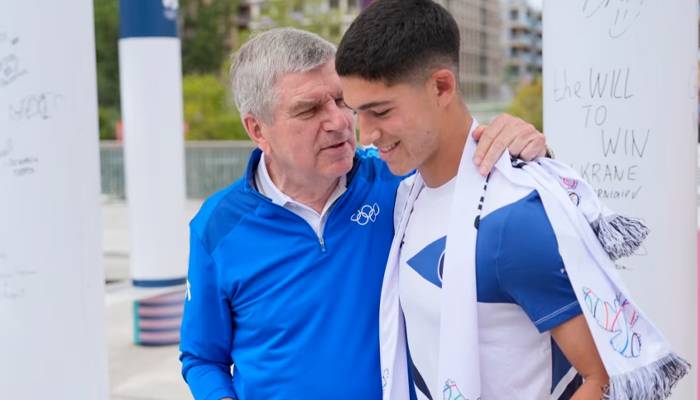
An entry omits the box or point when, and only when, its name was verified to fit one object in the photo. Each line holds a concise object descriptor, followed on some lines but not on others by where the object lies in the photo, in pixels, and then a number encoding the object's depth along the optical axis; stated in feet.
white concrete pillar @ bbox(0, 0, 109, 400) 9.56
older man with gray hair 6.97
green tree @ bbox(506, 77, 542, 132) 79.82
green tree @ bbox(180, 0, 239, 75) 139.33
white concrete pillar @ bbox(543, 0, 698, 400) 9.53
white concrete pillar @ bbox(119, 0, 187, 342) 23.50
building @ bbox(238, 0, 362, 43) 91.25
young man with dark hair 5.01
